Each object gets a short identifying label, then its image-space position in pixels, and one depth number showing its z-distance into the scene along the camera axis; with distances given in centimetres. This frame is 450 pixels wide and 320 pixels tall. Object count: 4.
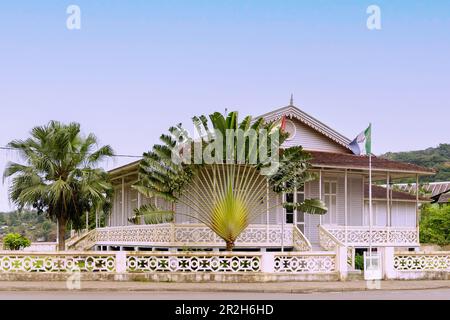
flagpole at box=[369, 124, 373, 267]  2755
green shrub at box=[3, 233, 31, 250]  4088
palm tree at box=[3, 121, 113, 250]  3269
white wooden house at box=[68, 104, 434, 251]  2841
